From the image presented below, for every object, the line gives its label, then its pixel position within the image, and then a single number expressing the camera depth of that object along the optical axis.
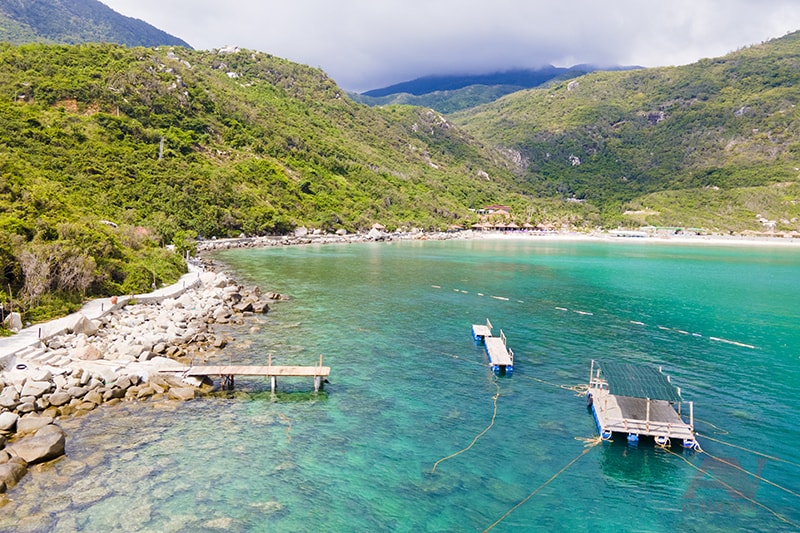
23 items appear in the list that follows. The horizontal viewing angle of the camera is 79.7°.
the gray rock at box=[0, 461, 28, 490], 12.84
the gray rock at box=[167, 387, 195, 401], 19.23
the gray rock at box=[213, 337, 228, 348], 25.62
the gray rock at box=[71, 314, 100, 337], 23.33
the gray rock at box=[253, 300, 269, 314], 34.05
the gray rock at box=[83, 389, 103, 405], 18.25
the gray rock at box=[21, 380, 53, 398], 17.20
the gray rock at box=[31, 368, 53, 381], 17.81
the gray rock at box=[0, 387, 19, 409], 16.41
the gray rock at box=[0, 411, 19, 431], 15.38
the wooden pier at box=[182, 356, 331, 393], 20.36
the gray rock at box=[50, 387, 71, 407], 17.53
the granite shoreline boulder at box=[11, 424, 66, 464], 13.93
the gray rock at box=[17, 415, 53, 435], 15.49
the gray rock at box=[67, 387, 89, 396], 18.12
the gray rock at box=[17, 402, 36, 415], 16.58
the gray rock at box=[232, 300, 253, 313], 33.62
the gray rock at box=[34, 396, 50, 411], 17.08
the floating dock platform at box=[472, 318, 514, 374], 23.80
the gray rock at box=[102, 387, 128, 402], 18.55
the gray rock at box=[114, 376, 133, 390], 19.12
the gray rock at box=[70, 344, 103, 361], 20.59
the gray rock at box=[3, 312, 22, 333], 21.98
